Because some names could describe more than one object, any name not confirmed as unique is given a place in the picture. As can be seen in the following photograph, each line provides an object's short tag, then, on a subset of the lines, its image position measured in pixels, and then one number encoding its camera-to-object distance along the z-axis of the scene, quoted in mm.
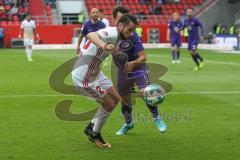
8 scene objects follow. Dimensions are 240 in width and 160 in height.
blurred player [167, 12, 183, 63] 27980
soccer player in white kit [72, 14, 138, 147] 8547
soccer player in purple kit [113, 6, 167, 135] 9438
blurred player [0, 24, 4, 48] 43694
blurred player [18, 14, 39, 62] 30516
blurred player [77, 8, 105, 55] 19259
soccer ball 9219
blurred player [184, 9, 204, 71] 24791
